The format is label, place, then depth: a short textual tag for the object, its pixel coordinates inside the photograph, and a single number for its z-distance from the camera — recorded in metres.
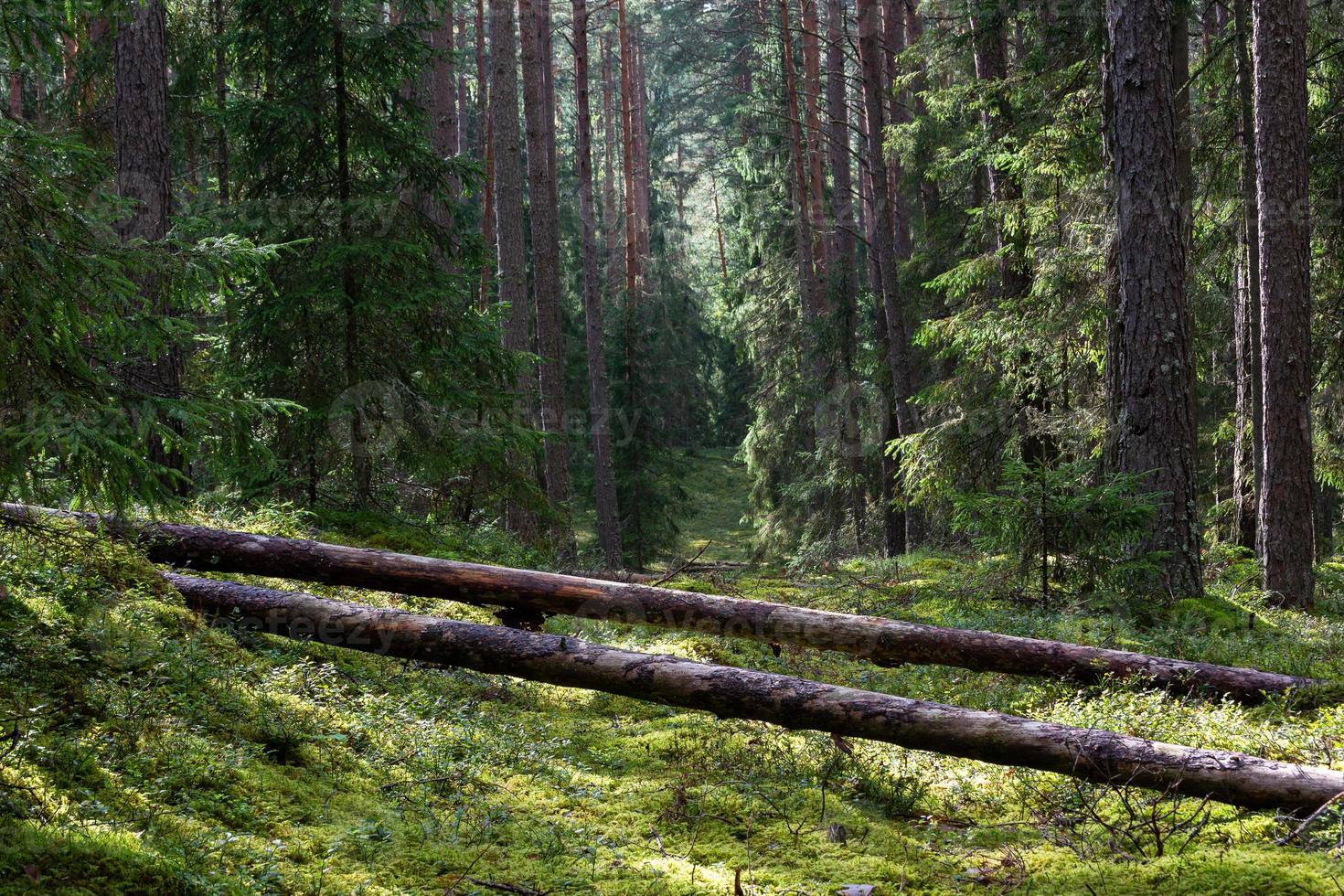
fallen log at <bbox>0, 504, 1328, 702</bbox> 6.48
